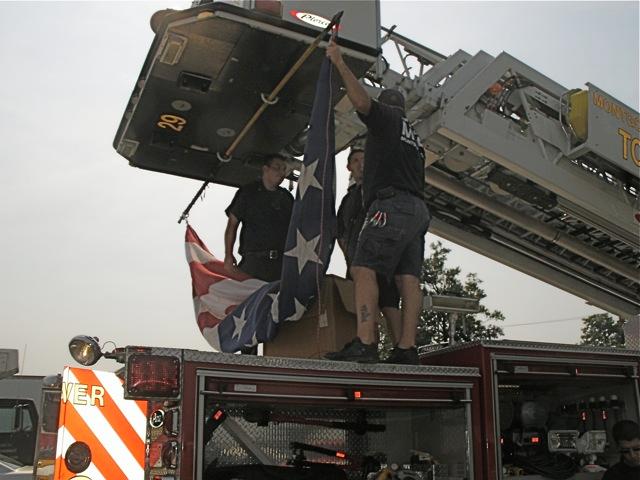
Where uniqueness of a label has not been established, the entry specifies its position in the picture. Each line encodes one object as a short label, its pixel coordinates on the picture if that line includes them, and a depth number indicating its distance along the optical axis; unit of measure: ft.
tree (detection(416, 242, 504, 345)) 60.24
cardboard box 12.36
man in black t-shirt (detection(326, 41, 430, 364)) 11.69
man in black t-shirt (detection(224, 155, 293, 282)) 15.42
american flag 12.32
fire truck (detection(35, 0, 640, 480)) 10.15
